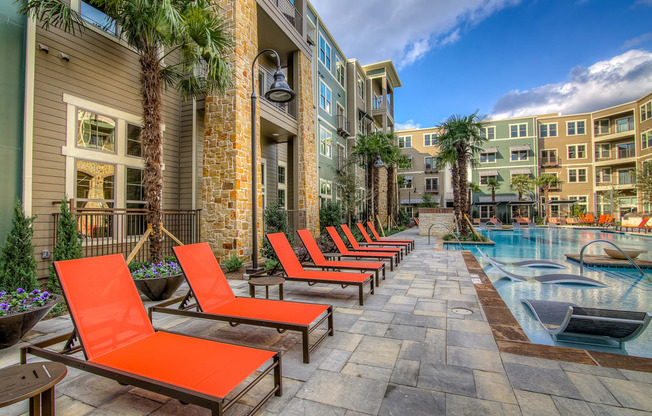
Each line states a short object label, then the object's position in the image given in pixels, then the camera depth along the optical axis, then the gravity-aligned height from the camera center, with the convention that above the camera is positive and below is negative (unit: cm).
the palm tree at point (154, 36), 565 +352
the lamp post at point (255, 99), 620 +240
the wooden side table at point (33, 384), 157 -93
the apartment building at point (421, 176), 3794 +461
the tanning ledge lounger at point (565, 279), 632 -140
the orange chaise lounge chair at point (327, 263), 600 -104
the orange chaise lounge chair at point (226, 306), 309 -107
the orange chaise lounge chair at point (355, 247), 854 -100
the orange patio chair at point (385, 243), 1010 -102
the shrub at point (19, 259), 472 -70
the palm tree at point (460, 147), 1513 +326
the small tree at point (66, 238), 532 -43
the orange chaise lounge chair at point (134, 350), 198 -107
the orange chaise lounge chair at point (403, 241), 1101 -101
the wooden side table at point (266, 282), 446 -101
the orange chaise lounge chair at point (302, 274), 486 -105
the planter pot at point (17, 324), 325 -119
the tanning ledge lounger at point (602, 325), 323 -120
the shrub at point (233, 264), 786 -131
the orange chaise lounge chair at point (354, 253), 748 -101
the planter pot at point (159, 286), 494 -118
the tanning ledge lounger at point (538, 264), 811 -137
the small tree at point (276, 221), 947 -24
